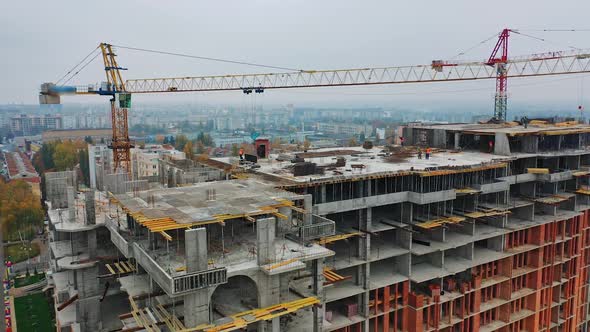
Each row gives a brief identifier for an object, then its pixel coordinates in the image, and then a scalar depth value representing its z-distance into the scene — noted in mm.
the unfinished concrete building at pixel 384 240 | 24109
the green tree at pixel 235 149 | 116650
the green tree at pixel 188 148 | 128775
